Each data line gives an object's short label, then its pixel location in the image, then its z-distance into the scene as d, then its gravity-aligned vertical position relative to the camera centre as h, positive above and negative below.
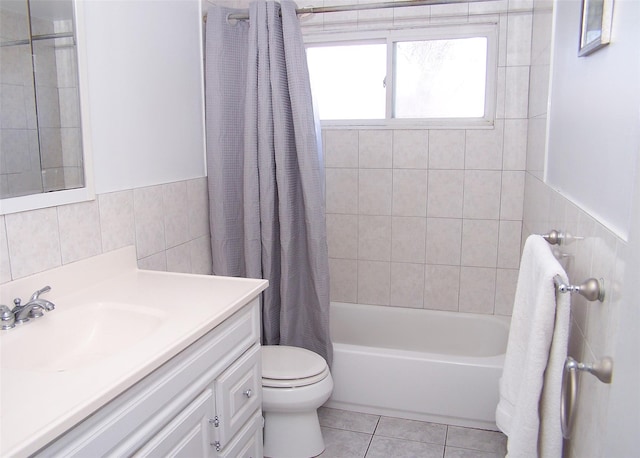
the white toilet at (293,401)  2.11 -1.02
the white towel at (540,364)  1.20 -0.52
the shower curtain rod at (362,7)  2.37 +0.62
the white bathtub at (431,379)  2.38 -1.09
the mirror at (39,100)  1.45 +0.12
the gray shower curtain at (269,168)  2.30 -0.12
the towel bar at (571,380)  0.96 -0.53
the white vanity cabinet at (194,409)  1.07 -0.64
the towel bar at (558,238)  1.54 -0.28
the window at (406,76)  2.76 +0.35
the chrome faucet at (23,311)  1.37 -0.44
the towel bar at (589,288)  1.11 -0.31
